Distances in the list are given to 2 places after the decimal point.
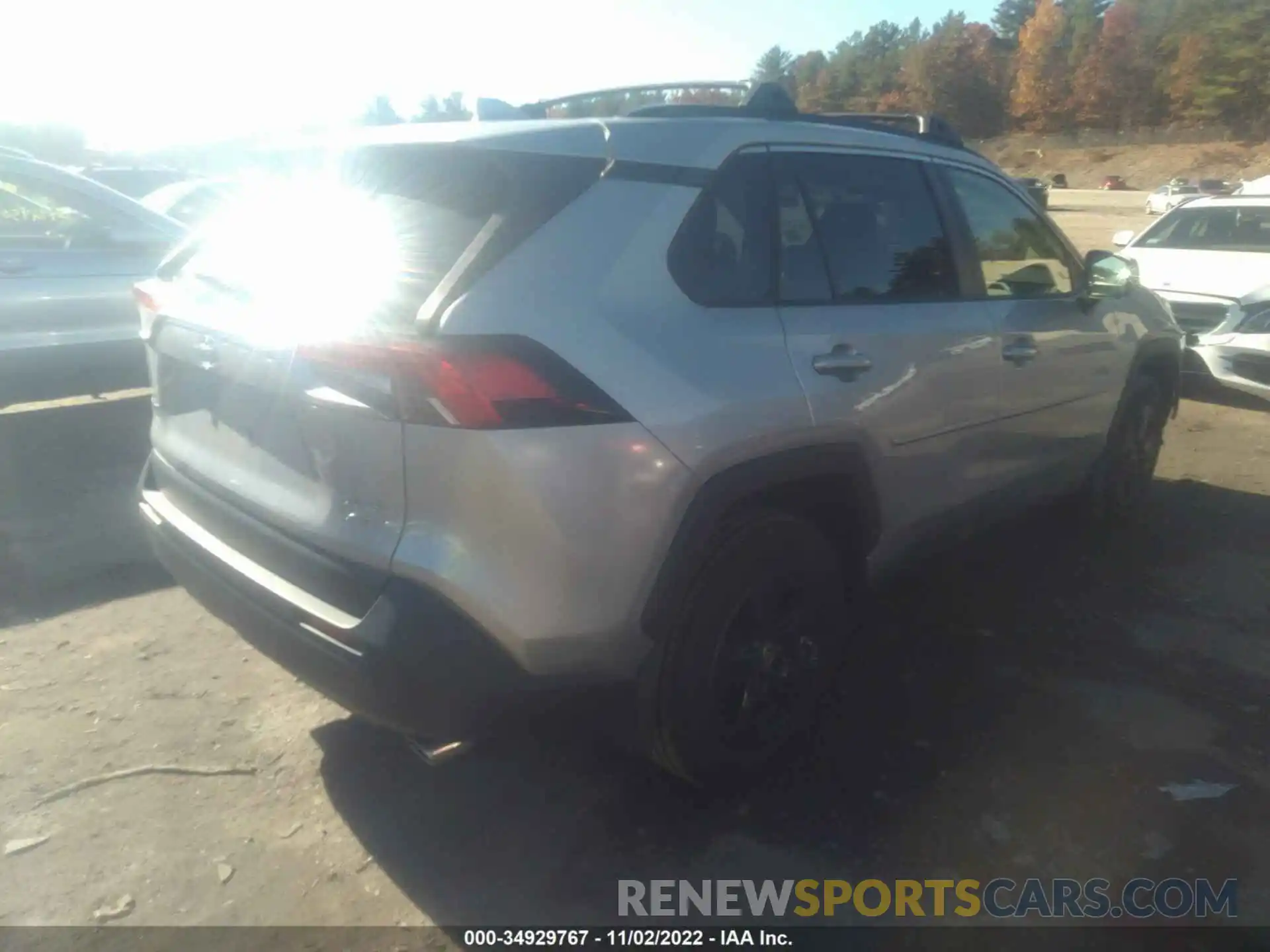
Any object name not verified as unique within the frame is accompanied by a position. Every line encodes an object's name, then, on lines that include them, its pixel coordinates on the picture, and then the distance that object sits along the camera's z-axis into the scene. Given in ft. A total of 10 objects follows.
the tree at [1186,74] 262.88
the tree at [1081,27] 303.68
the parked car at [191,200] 32.37
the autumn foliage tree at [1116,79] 288.51
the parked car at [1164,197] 131.44
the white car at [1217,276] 24.85
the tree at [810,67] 312.71
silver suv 7.72
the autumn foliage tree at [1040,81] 299.99
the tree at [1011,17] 364.58
